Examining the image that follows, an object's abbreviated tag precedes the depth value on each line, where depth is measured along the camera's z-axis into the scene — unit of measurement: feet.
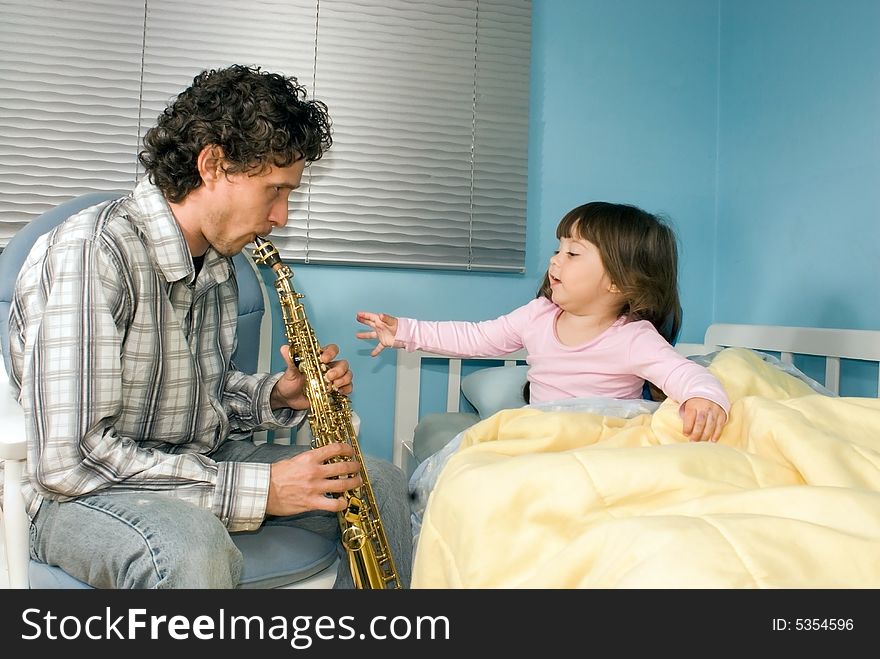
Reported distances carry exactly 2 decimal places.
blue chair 3.44
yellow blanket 2.19
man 3.32
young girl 5.07
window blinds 6.06
